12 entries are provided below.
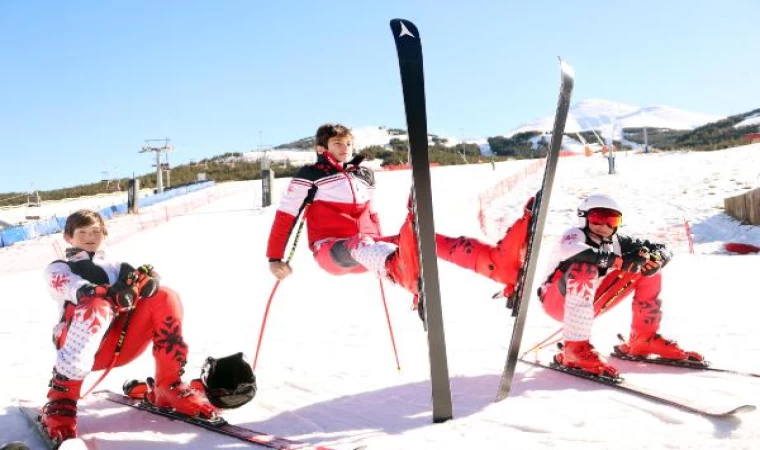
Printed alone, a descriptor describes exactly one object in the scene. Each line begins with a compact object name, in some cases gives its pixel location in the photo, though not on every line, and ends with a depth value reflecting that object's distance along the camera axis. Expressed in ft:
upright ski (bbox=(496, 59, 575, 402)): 10.62
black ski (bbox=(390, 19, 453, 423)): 9.01
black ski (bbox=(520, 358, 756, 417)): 9.80
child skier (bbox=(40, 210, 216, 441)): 10.10
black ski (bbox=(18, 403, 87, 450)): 9.09
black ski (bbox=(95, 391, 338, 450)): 9.66
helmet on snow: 10.68
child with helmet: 12.74
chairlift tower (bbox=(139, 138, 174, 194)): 146.90
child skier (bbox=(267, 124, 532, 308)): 13.92
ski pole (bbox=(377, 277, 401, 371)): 14.75
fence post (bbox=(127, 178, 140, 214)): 77.92
